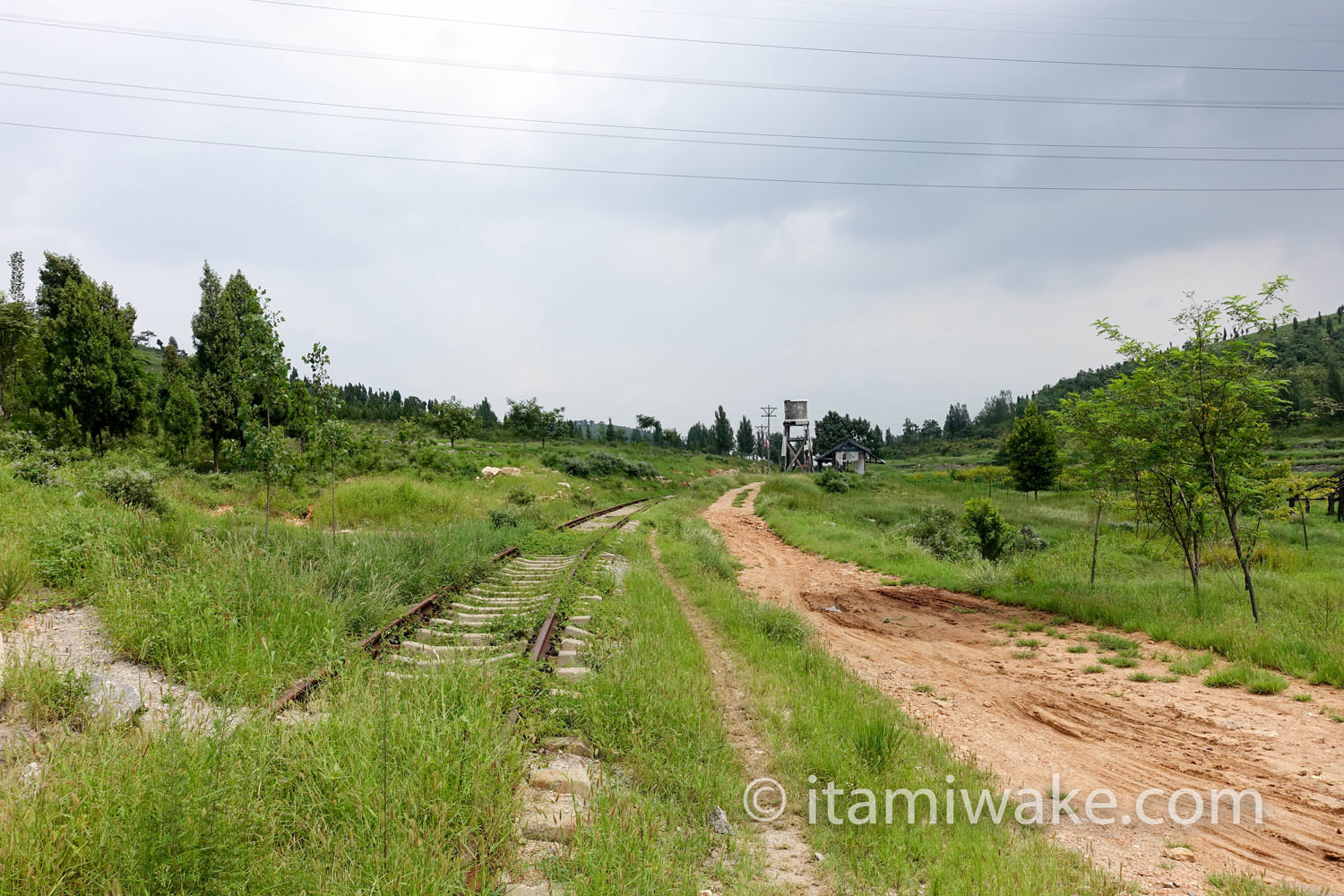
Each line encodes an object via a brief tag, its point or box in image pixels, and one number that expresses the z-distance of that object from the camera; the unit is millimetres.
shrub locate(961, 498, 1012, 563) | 17219
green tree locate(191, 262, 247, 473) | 28203
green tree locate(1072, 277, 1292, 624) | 9797
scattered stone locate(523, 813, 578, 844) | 3441
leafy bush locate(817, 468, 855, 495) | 40844
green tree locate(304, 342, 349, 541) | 11242
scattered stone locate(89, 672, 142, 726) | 3736
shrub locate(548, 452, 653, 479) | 42469
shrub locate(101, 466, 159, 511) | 9031
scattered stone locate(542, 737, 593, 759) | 4469
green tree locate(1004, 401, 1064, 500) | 42188
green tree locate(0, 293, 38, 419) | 33094
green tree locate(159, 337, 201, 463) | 29516
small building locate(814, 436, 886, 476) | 71050
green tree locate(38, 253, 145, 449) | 23547
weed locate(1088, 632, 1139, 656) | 8654
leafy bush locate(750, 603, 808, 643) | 8398
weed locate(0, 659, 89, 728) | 3863
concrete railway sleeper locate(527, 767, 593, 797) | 3924
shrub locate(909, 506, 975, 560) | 17959
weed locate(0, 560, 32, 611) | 5566
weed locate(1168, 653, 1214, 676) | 7746
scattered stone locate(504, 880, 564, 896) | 2928
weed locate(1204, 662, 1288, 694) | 6988
